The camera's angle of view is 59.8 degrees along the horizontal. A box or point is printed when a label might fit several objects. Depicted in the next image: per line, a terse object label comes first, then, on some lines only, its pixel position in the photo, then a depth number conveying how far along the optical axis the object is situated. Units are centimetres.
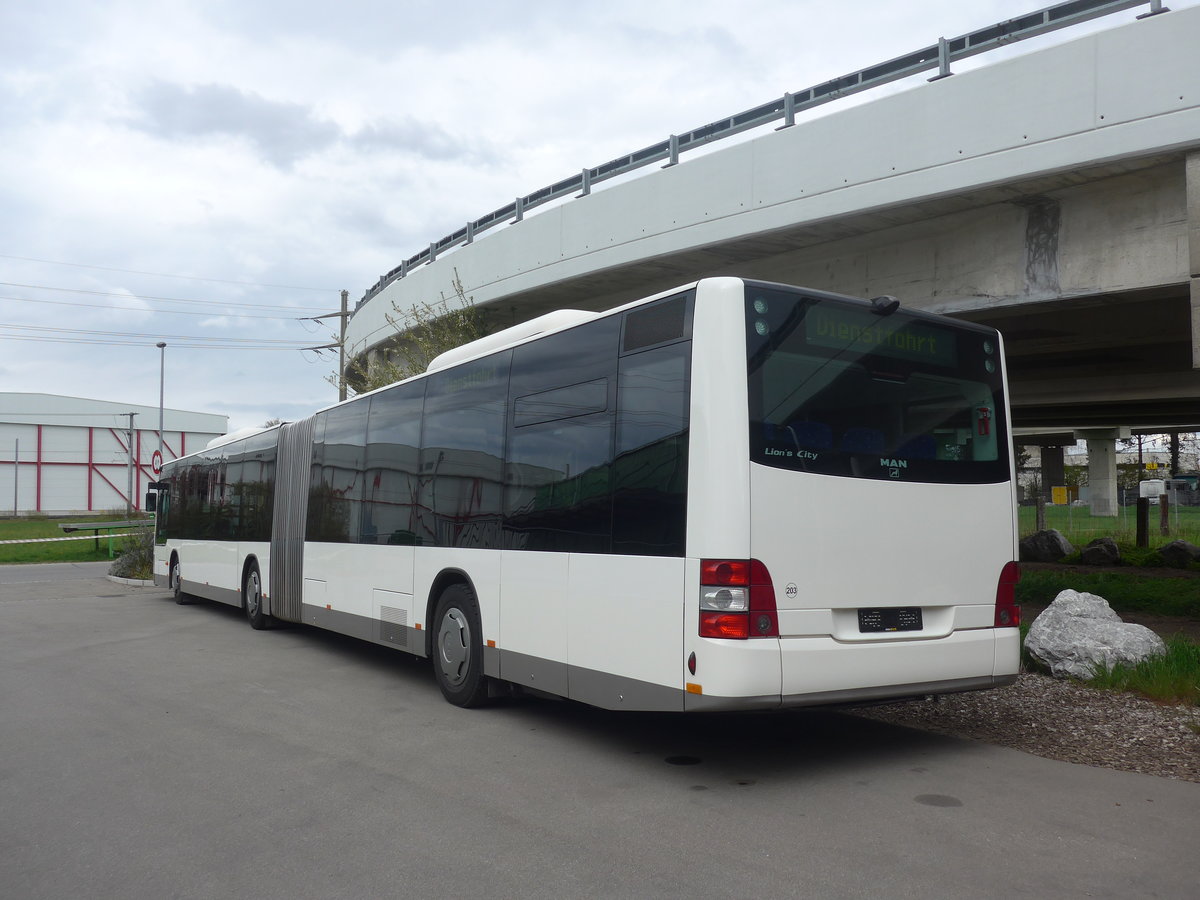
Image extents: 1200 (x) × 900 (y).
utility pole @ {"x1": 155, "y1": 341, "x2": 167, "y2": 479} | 5712
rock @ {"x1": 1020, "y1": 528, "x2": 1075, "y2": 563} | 2462
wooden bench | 2785
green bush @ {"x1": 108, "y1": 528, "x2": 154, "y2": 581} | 2534
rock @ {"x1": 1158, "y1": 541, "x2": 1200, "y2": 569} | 2175
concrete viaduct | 976
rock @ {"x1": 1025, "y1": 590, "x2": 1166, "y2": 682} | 877
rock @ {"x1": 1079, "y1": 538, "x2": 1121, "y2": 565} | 2281
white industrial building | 7838
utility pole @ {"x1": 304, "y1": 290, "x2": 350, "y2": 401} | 2915
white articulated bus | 603
